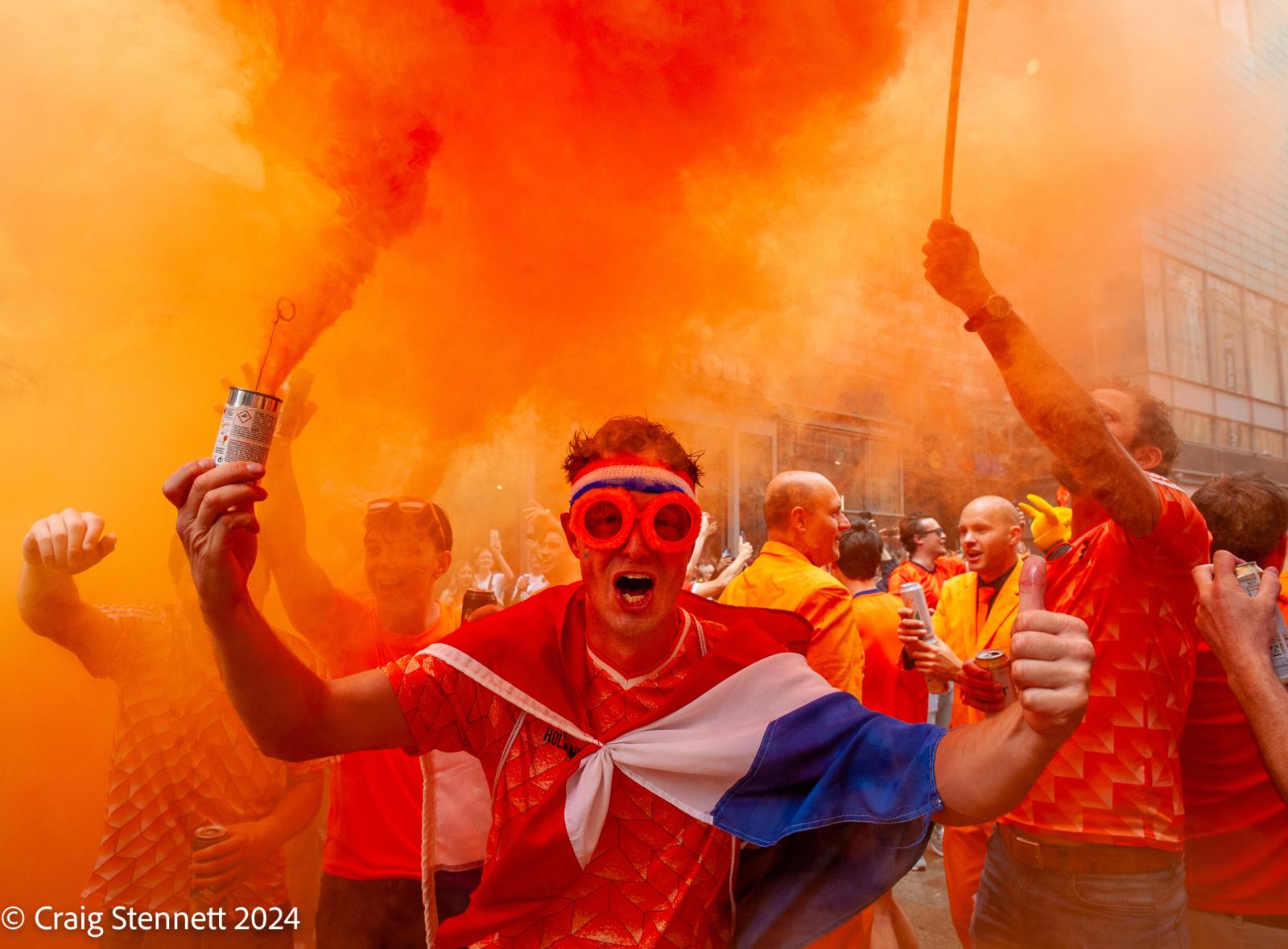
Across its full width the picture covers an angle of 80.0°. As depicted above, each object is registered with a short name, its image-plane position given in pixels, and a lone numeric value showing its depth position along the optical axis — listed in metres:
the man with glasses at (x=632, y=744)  1.49
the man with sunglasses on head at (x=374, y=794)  2.52
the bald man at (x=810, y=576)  3.25
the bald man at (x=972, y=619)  2.84
